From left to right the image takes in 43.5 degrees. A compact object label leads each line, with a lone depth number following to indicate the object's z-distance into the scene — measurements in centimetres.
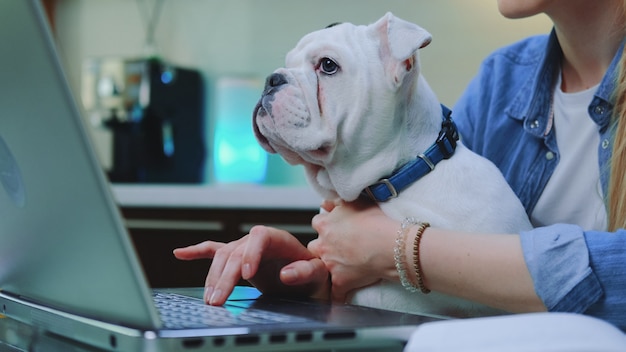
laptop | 52
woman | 81
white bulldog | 98
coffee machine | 293
